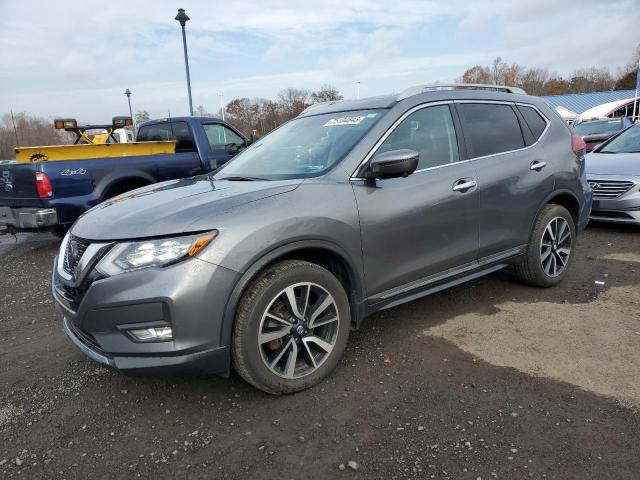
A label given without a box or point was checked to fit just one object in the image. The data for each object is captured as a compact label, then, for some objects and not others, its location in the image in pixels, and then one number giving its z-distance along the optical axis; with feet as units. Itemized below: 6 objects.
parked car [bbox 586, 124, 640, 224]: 20.99
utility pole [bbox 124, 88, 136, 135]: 90.68
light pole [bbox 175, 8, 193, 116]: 43.90
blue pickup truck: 20.10
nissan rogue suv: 7.95
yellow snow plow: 23.56
